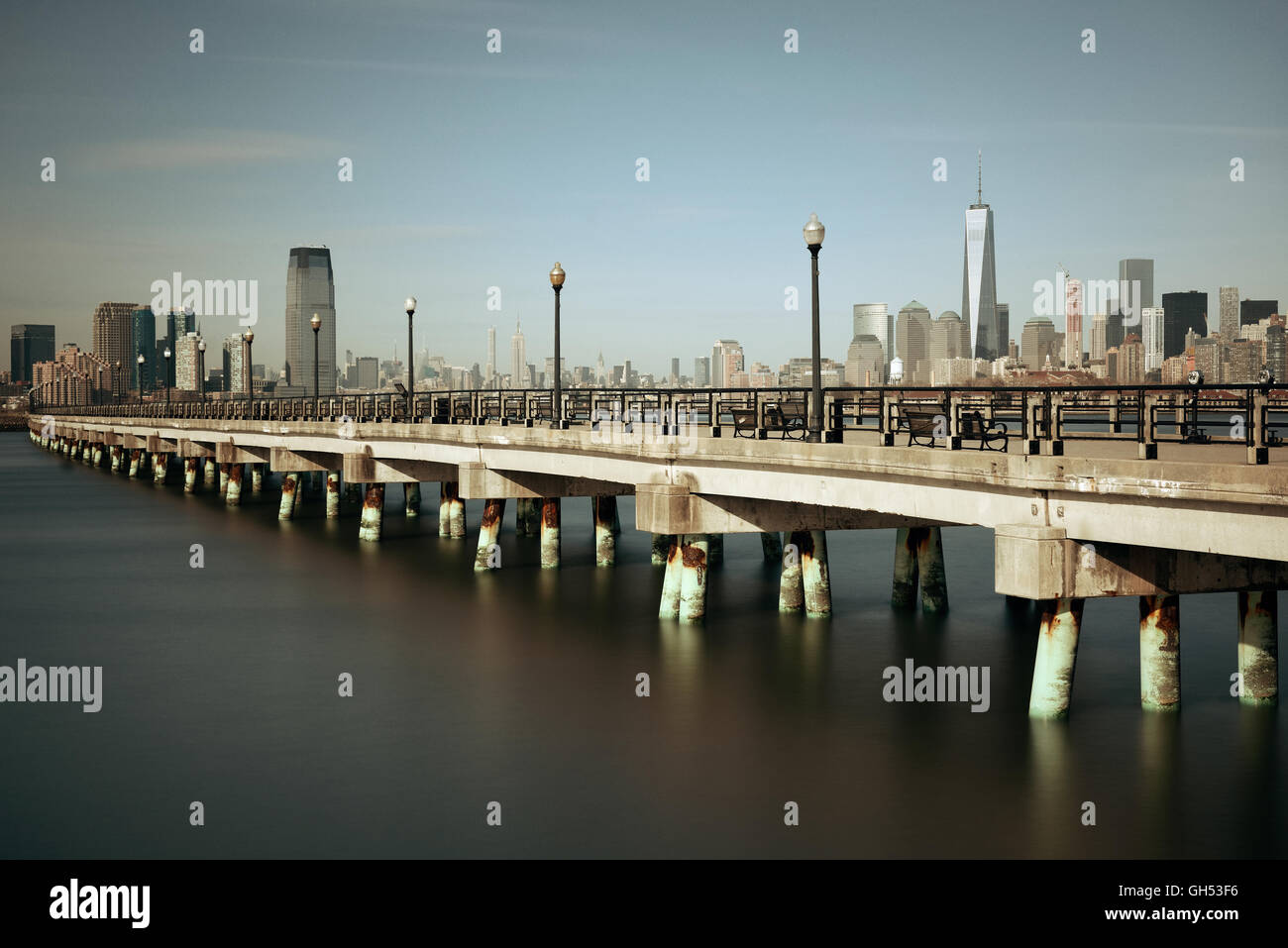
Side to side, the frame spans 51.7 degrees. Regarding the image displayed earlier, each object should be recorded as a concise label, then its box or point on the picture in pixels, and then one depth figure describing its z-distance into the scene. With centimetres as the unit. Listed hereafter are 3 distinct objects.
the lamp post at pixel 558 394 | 3419
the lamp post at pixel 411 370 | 4641
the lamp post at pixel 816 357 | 2345
